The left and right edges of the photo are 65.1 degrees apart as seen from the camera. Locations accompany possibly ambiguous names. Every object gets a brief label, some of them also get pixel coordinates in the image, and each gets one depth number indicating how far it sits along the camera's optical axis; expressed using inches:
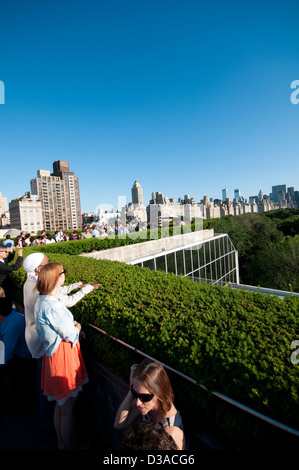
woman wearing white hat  117.7
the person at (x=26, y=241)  527.6
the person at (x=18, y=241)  493.7
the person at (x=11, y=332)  138.7
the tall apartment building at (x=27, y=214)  3494.1
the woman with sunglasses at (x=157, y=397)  76.5
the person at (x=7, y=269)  227.7
